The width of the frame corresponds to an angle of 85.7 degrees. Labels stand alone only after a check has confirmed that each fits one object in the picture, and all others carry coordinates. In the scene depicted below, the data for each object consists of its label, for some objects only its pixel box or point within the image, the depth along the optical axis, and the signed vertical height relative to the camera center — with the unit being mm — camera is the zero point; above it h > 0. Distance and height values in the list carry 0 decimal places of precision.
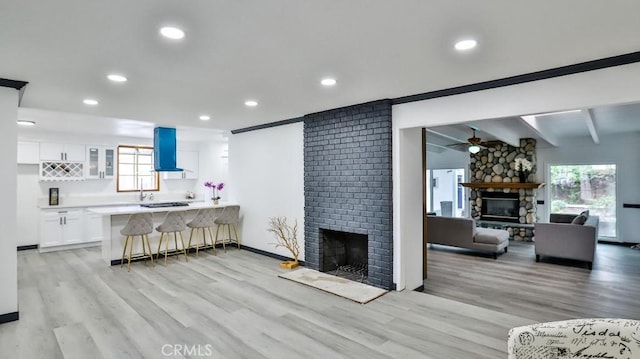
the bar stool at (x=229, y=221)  6566 -761
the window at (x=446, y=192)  10614 -368
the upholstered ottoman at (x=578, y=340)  1403 -672
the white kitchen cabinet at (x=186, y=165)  8914 +437
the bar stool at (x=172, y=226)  5809 -773
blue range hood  6520 +609
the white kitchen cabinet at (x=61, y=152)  7034 +618
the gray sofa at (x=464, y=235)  6445 -1068
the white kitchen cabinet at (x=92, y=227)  7180 -961
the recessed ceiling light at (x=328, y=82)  3424 +1003
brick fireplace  4332 -45
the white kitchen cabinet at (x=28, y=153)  6746 +572
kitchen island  5621 -805
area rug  4113 -1360
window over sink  8266 +279
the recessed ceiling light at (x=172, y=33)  2192 +972
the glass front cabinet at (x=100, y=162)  7661 +435
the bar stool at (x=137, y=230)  5410 -769
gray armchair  5625 -1015
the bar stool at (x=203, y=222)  6215 -751
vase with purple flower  8773 -305
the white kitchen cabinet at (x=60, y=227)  6688 -917
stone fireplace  8570 -290
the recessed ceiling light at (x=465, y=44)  2457 +988
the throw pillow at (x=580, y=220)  6101 -709
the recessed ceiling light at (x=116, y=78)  3207 +985
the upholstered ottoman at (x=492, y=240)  6379 -1115
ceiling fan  8820 +922
